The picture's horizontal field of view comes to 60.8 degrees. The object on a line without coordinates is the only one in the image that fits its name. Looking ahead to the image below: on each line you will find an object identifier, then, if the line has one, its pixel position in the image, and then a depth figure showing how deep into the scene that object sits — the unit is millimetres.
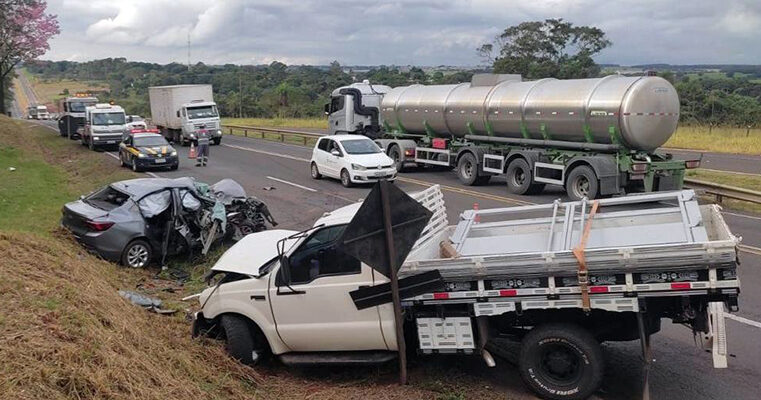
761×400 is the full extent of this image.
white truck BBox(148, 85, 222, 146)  36344
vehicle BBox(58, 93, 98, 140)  39562
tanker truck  16297
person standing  27047
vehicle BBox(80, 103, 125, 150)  32844
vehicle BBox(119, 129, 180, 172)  24703
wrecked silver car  11109
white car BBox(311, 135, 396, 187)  20391
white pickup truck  5629
